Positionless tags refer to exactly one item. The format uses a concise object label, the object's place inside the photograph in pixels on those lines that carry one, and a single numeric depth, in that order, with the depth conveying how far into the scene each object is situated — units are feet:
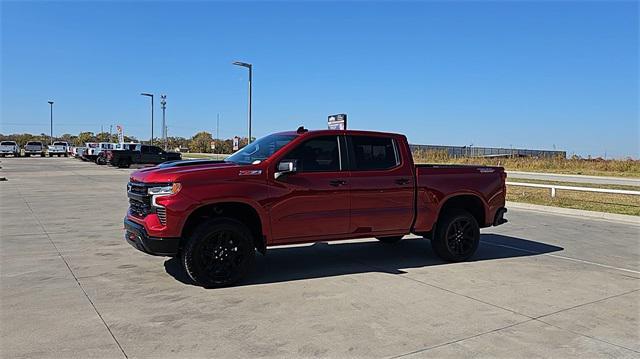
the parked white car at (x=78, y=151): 173.95
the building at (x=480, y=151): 178.93
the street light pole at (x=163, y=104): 215.31
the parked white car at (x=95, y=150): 155.84
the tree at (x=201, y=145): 287.22
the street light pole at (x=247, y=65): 99.30
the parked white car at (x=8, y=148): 190.60
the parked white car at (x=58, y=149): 212.23
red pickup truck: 20.52
